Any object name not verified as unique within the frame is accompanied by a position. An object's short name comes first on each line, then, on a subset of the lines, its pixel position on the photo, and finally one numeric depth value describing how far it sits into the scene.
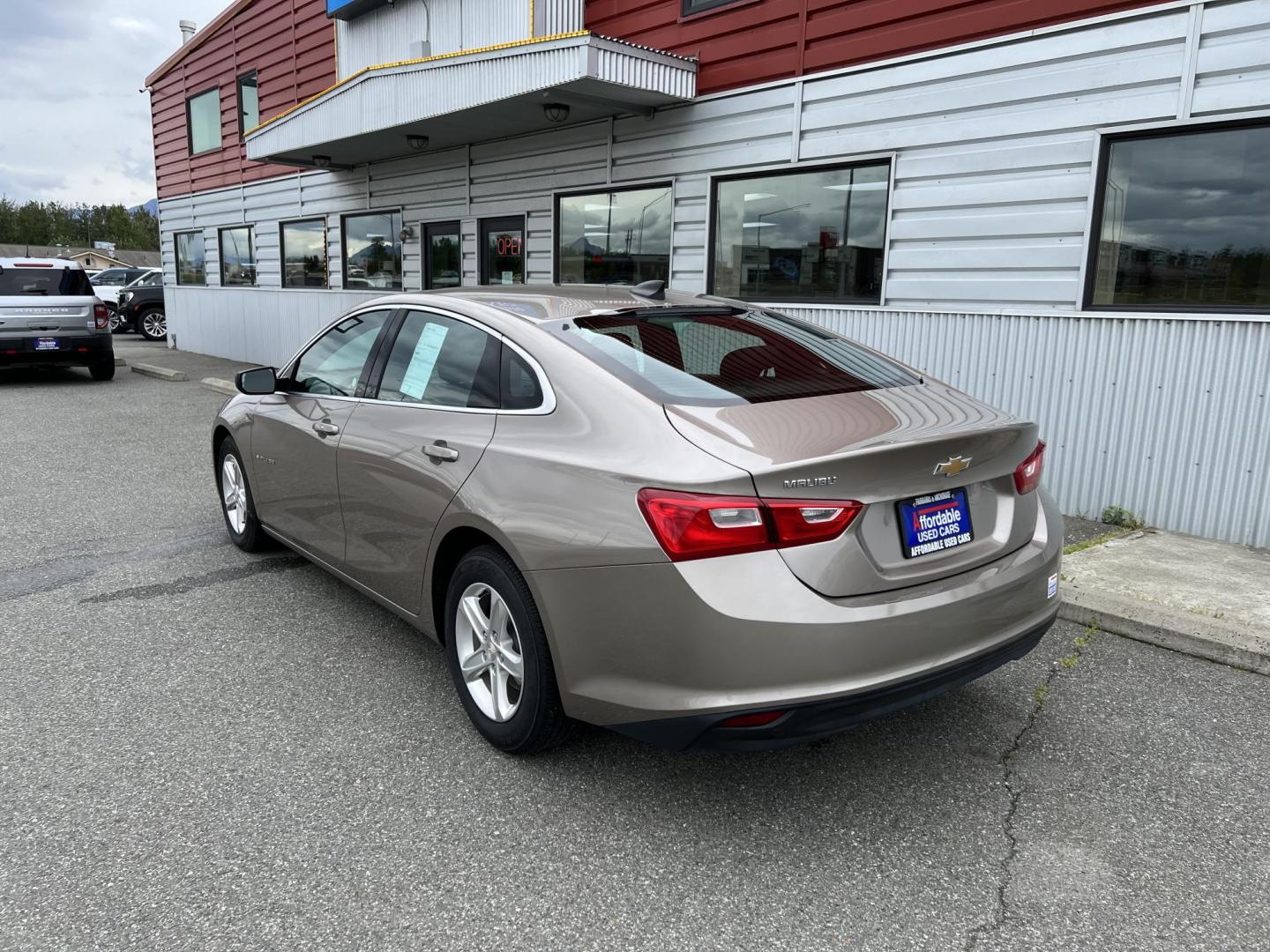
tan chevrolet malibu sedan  2.41
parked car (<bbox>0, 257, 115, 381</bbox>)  12.90
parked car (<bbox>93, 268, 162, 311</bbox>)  25.66
